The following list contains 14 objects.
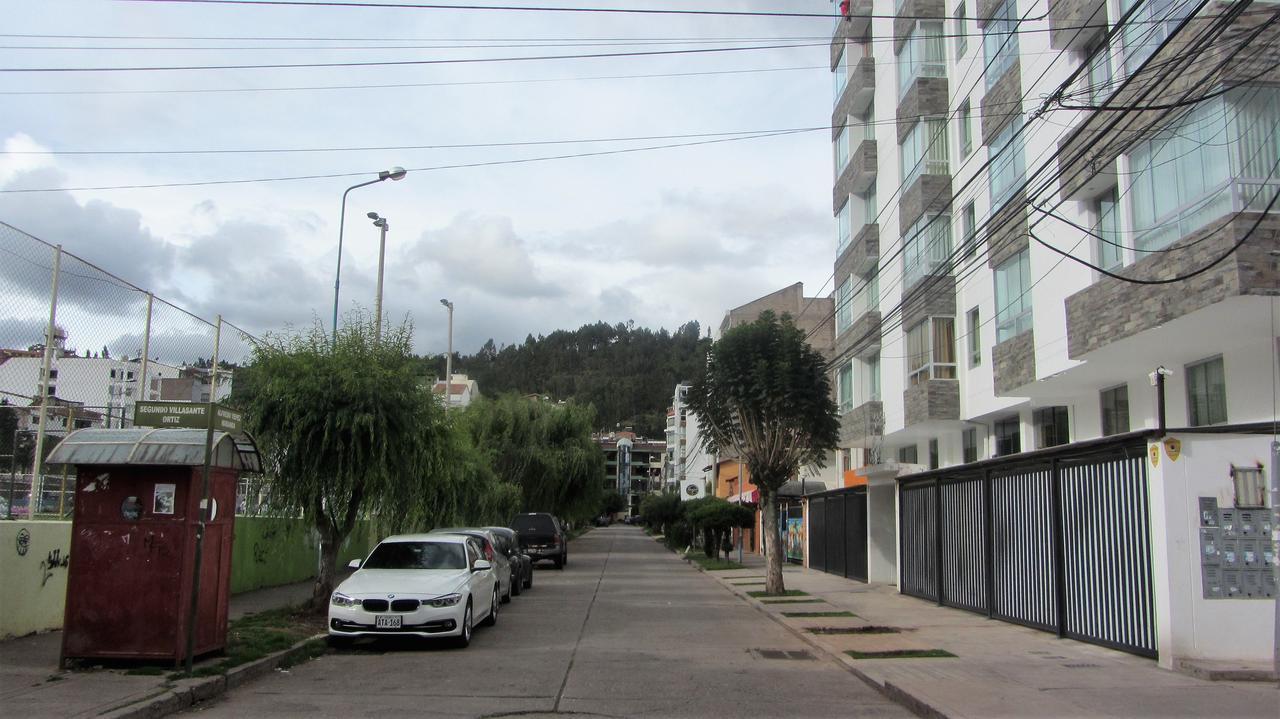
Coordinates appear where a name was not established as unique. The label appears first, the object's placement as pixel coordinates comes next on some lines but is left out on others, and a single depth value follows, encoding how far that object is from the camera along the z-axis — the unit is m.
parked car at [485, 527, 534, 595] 21.97
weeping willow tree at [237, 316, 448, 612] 14.83
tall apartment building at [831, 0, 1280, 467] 12.63
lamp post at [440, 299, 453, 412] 30.60
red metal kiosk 9.88
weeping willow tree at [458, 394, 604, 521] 40.28
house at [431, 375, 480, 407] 71.06
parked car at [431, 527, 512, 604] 18.36
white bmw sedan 12.47
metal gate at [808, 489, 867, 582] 27.12
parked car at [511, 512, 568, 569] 32.53
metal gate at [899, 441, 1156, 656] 11.83
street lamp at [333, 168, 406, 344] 20.94
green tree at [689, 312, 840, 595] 21.45
